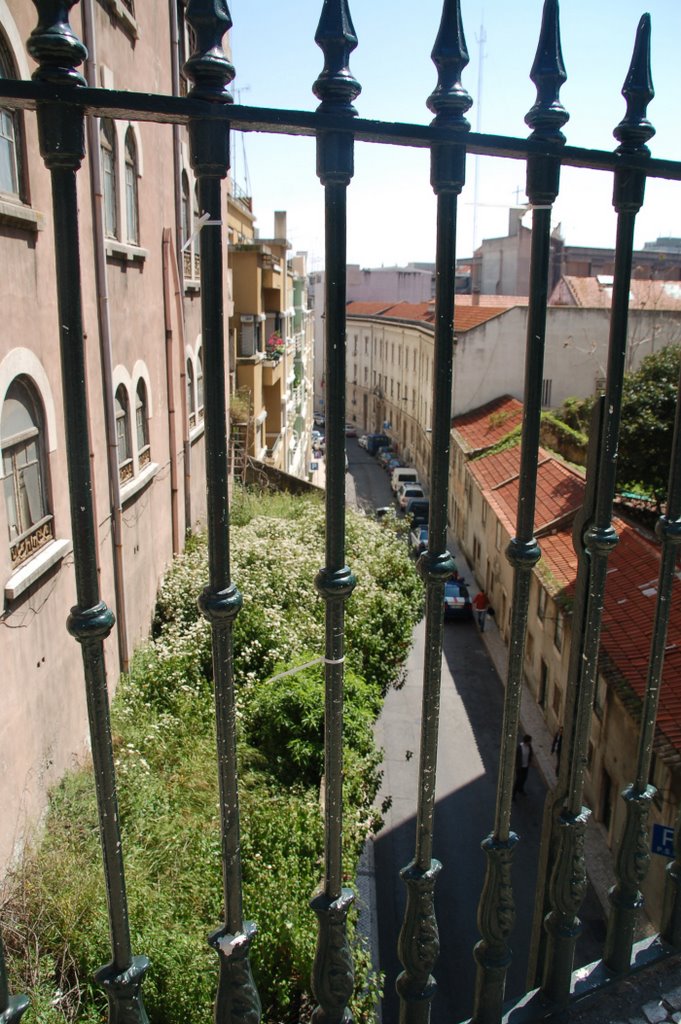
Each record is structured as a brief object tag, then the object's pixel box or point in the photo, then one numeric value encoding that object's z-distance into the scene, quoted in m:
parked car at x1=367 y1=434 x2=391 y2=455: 46.91
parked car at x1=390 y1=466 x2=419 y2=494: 36.16
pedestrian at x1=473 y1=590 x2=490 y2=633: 21.42
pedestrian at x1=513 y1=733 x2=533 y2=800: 13.94
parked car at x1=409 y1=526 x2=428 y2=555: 19.26
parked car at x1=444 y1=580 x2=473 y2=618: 21.80
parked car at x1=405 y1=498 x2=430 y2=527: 28.88
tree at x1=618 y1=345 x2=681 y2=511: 17.08
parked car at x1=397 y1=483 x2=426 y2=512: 33.15
